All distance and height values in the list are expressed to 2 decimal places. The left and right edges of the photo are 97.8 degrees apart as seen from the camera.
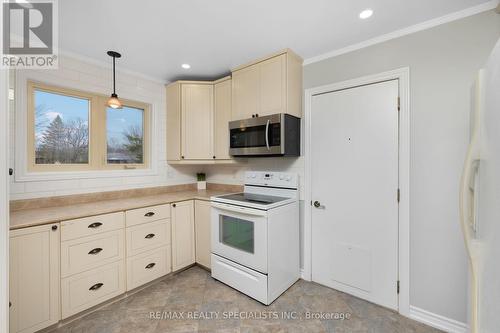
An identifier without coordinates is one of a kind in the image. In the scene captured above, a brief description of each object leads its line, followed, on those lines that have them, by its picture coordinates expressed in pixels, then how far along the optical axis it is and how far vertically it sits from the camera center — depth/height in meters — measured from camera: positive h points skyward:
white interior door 1.95 -0.25
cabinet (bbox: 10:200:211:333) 1.60 -0.83
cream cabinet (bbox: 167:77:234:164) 2.92 +0.59
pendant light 2.08 +0.63
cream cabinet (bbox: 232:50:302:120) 2.24 +0.87
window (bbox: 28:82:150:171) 2.17 +0.39
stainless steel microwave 2.21 +0.32
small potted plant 3.49 -0.25
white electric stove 2.03 -0.75
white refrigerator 0.66 -0.14
